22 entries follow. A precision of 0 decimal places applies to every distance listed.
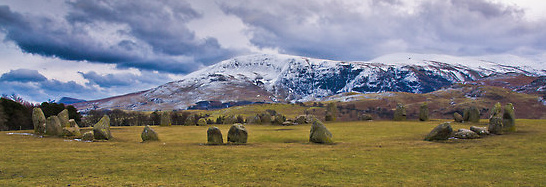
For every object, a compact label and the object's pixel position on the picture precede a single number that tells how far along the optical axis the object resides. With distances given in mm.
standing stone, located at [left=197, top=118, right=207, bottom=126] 64000
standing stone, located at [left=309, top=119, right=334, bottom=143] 31047
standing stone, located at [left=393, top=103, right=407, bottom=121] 61325
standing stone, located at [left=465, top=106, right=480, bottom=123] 50531
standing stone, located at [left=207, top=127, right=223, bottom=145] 30188
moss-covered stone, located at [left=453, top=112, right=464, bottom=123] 52219
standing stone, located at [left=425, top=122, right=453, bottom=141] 29688
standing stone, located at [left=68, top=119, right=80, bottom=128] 45506
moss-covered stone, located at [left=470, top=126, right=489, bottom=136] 32622
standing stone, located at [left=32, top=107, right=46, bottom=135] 38762
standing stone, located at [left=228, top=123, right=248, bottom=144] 30828
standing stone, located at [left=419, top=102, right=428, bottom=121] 58125
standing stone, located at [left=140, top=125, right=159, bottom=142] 33344
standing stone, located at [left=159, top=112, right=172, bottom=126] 62450
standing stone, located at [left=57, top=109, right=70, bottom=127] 42062
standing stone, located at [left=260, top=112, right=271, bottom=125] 62594
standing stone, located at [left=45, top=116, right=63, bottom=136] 36188
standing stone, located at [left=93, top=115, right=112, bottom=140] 33656
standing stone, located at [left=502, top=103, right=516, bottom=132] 35156
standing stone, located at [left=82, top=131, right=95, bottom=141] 33341
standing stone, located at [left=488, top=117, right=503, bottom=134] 33531
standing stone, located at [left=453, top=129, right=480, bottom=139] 30922
